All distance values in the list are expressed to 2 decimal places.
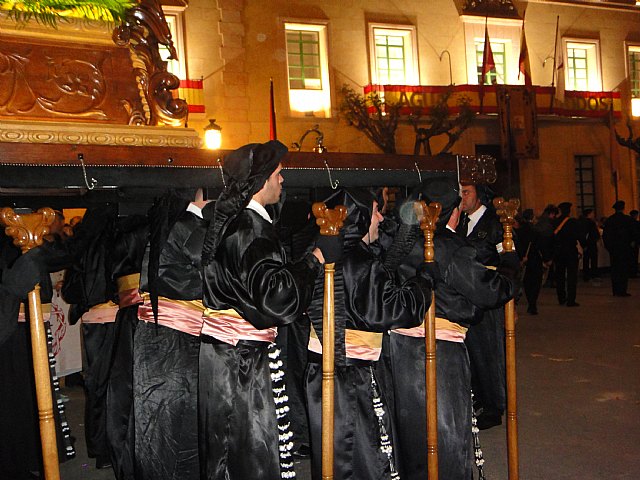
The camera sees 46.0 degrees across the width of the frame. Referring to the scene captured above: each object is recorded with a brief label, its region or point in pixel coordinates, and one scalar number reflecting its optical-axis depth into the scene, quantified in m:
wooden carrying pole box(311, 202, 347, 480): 3.41
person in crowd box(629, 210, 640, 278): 16.43
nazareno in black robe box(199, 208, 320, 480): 3.32
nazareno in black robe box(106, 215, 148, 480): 4.88
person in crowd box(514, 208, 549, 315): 12.18
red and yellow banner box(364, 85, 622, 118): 20.91
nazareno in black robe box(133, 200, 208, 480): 4.19
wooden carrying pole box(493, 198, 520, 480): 4.37
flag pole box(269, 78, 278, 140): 13.35
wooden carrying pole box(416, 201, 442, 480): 3.84
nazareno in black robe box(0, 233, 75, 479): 4.65
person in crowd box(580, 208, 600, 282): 16.47
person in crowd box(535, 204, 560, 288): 12.97
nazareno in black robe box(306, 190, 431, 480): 3.66
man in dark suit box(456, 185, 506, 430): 5.86
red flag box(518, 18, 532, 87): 21.97
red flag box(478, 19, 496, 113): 21.14
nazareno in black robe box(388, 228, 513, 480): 4.09
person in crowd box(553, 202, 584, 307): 13.09
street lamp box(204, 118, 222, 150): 14.13
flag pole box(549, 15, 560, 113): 22.97
